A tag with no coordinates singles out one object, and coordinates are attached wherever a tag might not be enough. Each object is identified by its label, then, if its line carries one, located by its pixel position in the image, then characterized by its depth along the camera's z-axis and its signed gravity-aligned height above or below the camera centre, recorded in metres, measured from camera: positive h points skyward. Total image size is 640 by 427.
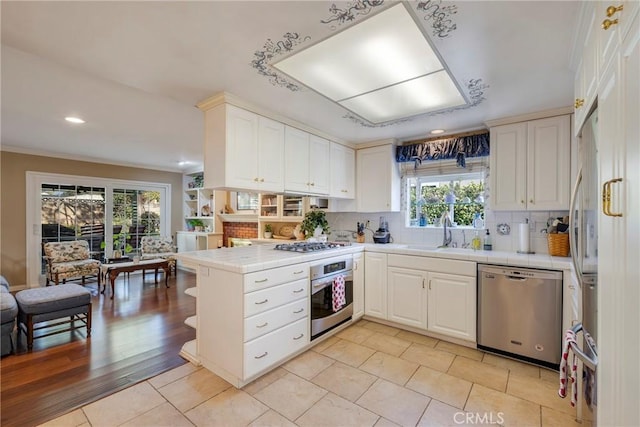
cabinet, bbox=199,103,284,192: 2.39 +0.56
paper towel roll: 2.89 -0.27
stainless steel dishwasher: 2.36 -0.90
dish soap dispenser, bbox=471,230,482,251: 3.20 -0.37
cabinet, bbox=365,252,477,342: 2.77 -0.87
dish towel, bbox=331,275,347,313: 2.96 -0.86
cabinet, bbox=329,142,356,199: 3.62 +0.53
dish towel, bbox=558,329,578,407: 1.35 -0.80
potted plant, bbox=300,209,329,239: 3.95 -0.16
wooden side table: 4.62 -0.93
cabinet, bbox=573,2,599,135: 1.25 +0.73
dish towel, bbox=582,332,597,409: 1.22 -0.78
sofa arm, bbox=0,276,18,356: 2.56 -0.98
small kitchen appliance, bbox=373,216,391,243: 3.78 -0.31
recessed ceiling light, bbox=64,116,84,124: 3.20 +1.07
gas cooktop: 2.93 -0.38
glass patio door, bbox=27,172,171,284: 5.03 +0.00
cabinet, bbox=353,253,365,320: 3.32 -0.88
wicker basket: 2.60 -0.31
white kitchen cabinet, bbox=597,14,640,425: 0.78 -0.09
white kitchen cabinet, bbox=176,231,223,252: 6.09 -0.62
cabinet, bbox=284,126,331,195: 3.01 +0.56
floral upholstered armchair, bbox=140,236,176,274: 5.74 -0.73
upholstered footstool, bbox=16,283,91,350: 2.74 -0.93
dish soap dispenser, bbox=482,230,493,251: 3.16 -0.37
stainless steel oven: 2.74 -0.83
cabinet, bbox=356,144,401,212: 3.71 +0.42
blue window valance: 3.18 +0.74
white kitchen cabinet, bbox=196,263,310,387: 2.11 -0.86
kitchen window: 3.37 +0.21
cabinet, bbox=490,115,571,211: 2.63 +0.45
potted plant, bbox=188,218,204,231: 6.57 -0.27
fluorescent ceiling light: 1.54 +0.97
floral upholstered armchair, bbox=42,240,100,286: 4.63 -0.83
